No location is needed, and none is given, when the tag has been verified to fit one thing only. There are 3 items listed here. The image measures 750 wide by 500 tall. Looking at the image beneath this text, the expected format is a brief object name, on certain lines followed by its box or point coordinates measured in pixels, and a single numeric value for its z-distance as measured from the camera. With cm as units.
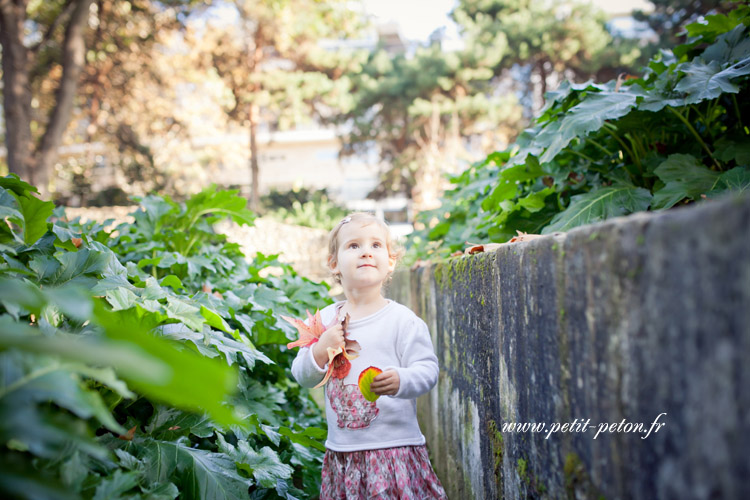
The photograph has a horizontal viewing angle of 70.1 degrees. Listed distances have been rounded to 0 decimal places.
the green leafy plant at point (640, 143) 219
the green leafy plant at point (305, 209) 1681
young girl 182
